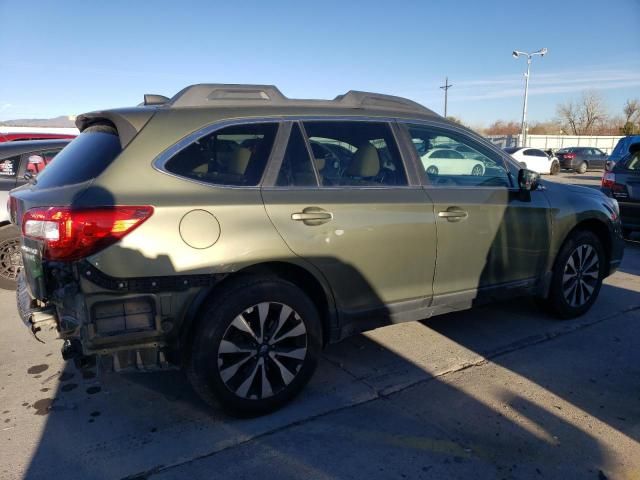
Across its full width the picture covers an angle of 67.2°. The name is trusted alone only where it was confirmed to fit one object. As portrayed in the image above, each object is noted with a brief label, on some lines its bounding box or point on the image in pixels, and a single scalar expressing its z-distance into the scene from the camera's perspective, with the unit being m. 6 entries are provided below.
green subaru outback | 2.44
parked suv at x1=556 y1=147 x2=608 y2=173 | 28.42
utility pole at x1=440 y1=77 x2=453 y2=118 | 58.81
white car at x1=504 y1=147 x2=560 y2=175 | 24.72
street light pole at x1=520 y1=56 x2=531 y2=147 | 39.00
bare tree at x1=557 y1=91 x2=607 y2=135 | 71.94
